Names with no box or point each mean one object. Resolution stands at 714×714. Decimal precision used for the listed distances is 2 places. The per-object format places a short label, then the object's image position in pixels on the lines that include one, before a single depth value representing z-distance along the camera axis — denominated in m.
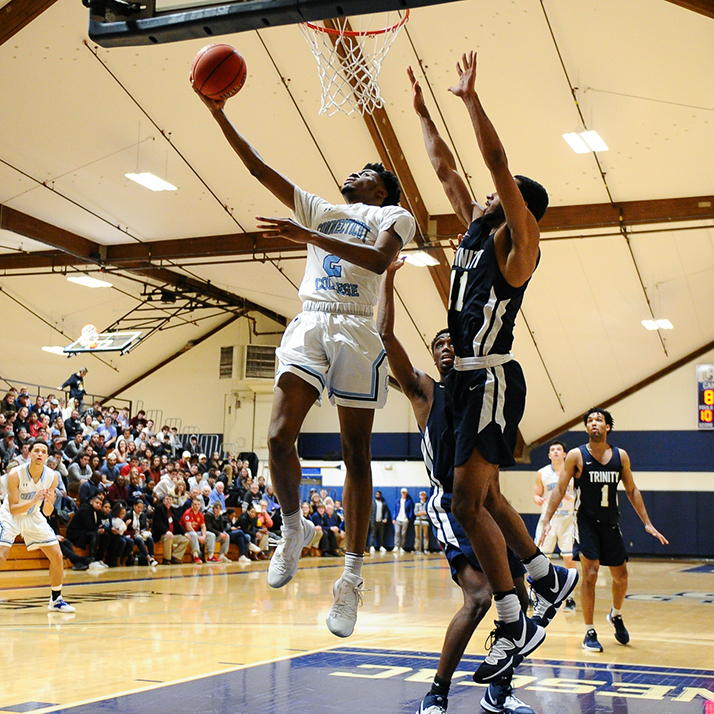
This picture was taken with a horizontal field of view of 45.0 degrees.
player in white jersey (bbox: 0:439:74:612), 8.84
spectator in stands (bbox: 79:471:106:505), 14.79
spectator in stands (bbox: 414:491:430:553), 25.13
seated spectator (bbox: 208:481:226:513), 18.89
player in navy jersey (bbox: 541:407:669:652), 7.76
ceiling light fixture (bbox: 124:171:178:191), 15.02
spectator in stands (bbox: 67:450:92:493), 15.88
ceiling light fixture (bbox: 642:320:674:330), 20.80
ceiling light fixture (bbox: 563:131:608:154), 13.69
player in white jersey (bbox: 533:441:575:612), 11.50
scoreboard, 24.03
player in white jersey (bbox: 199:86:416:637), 4.05
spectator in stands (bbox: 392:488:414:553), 25.50
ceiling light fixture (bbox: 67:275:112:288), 20.70
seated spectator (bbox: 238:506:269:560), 19.39
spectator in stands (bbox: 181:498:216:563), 17.02
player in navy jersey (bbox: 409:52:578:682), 3.99
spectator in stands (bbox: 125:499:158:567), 15.62
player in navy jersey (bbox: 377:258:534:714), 4.50
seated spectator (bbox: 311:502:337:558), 21.28
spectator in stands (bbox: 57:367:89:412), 21.07
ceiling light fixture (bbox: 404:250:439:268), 17.14
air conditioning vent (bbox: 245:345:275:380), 27.30
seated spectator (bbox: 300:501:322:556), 20.49
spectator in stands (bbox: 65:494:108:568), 14.67
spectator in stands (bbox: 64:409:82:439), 18.19
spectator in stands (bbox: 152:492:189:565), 16.36
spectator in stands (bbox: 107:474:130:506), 15.59
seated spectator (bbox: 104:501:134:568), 15.01
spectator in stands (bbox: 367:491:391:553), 24.66
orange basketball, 4.11
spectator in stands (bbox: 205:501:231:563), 18.11
